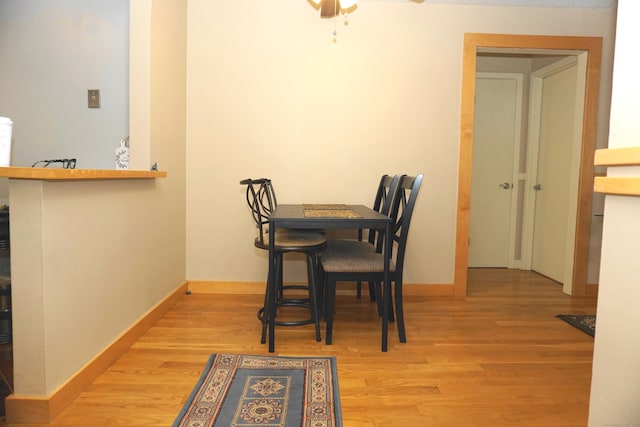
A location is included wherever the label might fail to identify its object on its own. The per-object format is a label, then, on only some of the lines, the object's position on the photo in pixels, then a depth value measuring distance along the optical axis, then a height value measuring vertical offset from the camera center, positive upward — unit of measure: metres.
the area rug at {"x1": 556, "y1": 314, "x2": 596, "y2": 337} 2.64 -1.00
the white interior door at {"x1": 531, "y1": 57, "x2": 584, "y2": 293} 3.49 +0.07
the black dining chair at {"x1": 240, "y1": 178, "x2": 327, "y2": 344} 2.32 -0.47
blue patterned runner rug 1.59 -0.98
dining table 2.20 -0.31
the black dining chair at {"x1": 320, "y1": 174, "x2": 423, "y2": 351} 2.30 -0.55
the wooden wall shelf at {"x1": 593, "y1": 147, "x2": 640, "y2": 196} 0.94 +0.03
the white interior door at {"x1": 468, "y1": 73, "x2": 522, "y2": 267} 4.34 +0.04
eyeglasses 2.74 -0.01
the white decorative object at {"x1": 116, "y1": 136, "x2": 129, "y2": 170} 2.71 +0.04
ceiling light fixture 2.55 +1.07
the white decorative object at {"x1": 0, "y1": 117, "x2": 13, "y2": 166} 1.55 +0.07
